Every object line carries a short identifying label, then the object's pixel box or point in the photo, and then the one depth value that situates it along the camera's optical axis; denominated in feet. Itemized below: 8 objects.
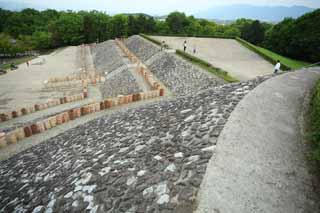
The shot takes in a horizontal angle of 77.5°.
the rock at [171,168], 14.64
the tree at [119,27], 171.73
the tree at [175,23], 177.54
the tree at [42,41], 168.04
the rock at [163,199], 12.31
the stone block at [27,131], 33.99
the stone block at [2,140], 31.41
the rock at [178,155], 15.90
